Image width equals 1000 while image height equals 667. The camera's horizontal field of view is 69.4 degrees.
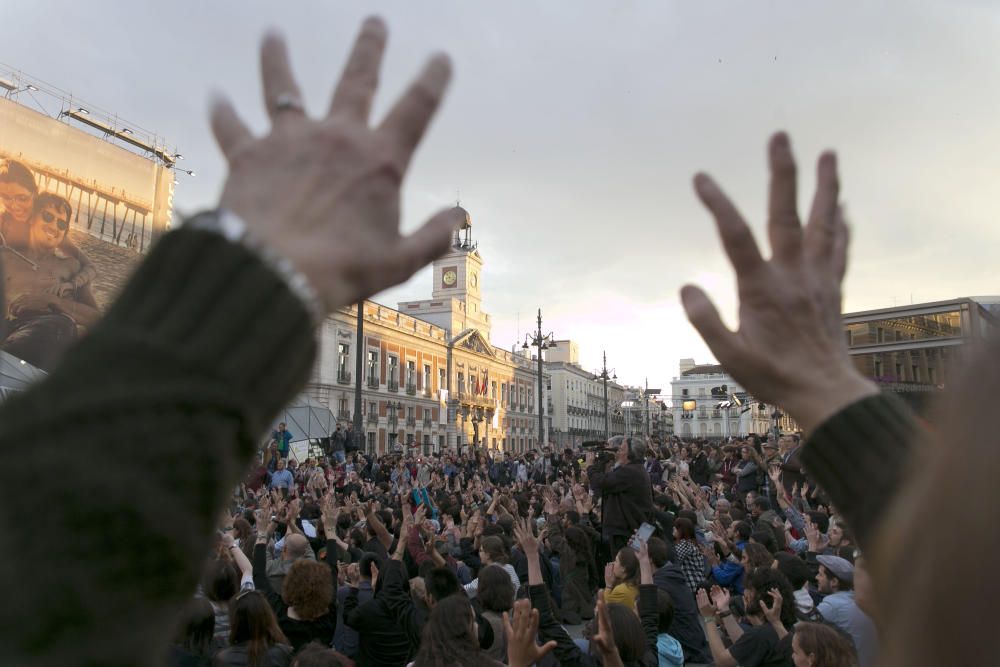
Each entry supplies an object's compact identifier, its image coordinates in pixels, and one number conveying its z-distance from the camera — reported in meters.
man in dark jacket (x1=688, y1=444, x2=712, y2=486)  18.27
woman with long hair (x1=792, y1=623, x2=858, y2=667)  3.52
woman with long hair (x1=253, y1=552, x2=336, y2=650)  4.76
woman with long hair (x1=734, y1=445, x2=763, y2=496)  13.01
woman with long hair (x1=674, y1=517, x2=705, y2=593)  7.23
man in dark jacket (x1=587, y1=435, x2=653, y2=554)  8.83
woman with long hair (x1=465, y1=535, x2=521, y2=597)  6.49
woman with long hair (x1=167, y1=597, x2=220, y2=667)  3.95
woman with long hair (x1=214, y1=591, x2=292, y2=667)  3.92
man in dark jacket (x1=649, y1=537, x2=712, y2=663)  5.93
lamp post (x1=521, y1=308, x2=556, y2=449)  37.00
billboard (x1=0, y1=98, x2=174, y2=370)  26.92
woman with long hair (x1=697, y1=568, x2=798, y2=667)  4.45
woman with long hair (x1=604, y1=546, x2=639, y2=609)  5.72
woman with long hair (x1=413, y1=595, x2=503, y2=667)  3.67
